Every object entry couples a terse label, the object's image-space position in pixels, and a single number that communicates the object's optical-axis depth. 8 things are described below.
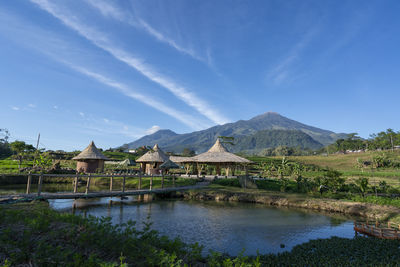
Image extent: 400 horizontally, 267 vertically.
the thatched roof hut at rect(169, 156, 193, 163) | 35.74
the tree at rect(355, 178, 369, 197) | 21.50
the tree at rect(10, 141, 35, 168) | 42.48
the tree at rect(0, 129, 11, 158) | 58.16
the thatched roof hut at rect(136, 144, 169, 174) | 35.19
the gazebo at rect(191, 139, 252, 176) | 32.47
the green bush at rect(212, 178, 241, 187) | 28.31
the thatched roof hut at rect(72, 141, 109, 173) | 33.53
